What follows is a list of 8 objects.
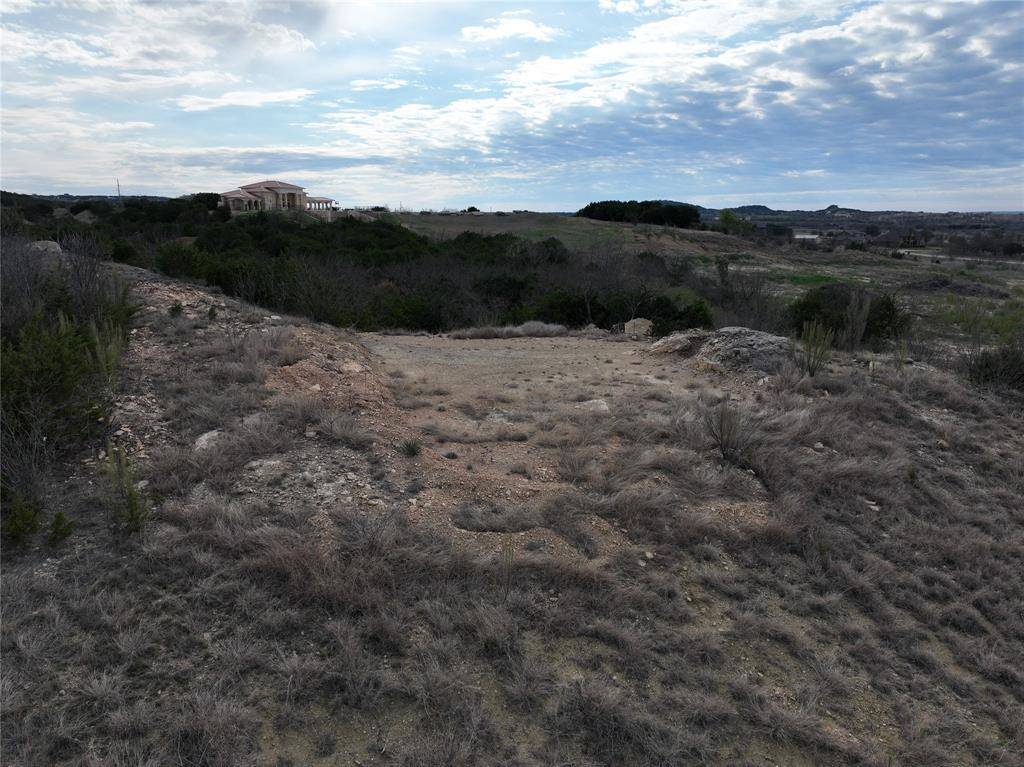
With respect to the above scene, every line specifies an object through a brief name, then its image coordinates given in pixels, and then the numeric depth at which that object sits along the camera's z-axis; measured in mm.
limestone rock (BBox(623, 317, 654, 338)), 12781
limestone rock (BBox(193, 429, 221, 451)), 4668
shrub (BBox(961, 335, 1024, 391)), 8625
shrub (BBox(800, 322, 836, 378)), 8133
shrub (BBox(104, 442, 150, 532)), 3650
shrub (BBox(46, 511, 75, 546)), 3531
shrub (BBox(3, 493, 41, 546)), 3488
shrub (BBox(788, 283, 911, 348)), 11180
